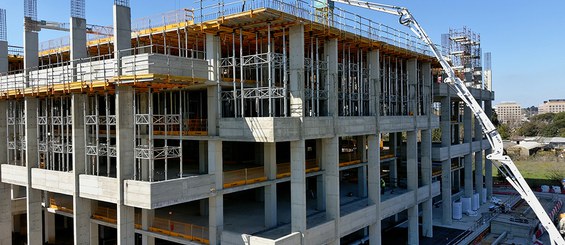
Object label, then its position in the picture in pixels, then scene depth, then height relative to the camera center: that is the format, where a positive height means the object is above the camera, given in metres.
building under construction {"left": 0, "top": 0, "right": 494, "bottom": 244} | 20.70 -0.63
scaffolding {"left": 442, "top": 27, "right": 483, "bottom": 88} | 45.77 +6.76
